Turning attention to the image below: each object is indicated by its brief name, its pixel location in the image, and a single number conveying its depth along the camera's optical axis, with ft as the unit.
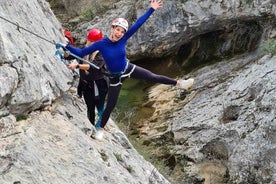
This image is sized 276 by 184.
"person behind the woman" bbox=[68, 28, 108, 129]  25.03
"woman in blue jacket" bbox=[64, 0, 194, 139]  22.58
